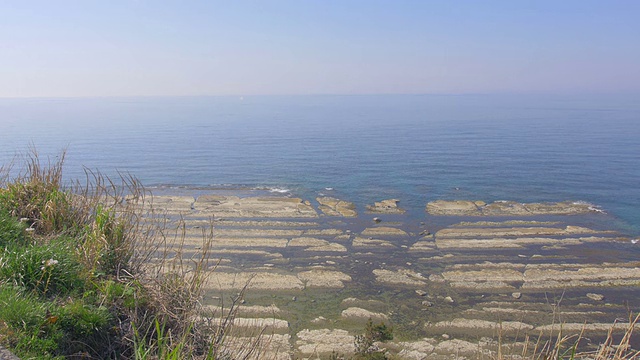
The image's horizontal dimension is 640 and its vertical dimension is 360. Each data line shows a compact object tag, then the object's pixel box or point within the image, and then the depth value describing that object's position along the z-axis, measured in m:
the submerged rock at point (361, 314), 17.34
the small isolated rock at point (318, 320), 16.98
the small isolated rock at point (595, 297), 18.89
